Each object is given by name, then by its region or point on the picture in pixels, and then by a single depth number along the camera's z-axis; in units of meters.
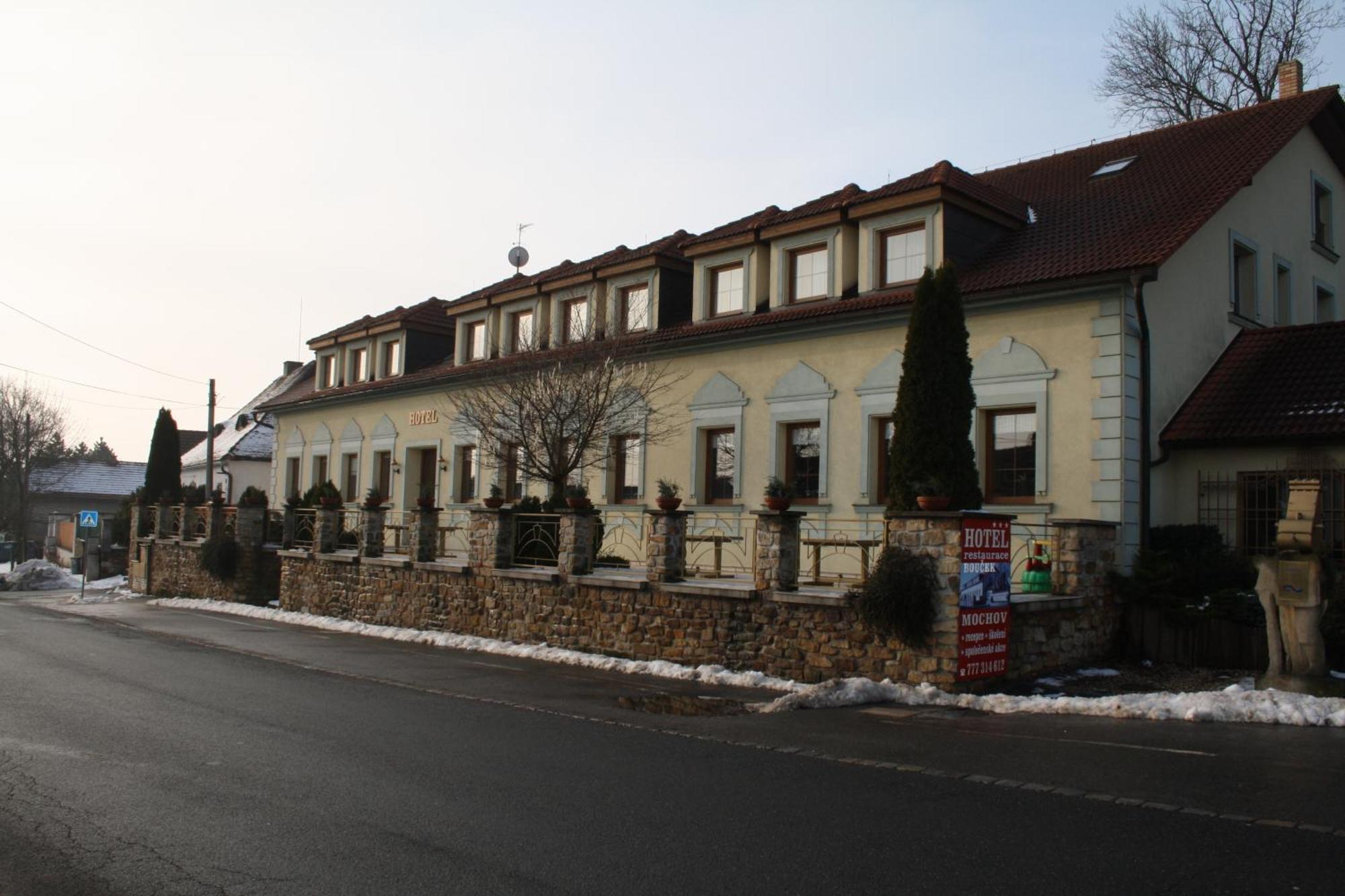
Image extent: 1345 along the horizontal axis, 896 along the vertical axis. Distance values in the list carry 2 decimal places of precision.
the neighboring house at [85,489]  67.31
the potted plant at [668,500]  15.30
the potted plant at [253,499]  27.41
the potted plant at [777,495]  13.68
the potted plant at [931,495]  11.98
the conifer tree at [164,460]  39.34
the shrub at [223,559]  27.16
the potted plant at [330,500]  22.92
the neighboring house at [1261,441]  14.33
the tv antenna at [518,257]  32.81
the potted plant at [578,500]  16.64
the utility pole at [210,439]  37.97
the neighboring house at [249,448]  47.50
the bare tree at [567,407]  19.70
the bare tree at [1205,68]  27.86
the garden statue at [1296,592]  11.11
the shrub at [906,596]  11.89
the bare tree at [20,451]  55.53
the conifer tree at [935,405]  13.19
